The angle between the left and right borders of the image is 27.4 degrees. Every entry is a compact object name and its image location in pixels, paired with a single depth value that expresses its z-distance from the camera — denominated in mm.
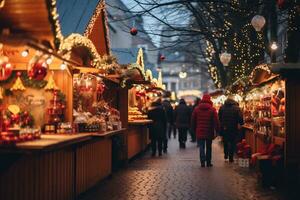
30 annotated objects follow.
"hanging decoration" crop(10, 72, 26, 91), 11742
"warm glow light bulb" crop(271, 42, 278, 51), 20750
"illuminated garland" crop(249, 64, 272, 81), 14414
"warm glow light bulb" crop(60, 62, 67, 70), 11672
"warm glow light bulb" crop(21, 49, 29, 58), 10092
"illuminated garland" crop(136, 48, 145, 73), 29397
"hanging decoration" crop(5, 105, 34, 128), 9810
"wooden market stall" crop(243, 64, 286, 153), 15031
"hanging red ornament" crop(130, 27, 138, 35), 19453
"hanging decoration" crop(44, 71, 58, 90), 12094
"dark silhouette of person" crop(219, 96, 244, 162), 20375
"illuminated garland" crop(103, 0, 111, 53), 20755
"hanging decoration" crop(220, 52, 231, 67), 26125
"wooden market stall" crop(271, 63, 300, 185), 13703
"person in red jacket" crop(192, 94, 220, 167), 18625
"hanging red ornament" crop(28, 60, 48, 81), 10031
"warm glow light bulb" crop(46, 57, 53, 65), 10668
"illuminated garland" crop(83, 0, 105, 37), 17828
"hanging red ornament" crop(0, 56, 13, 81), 10050
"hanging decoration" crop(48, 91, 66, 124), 12094
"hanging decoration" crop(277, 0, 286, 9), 13031
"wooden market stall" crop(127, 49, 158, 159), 19698
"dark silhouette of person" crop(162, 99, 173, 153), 29383
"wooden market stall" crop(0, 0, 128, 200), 8797
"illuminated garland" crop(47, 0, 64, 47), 8875
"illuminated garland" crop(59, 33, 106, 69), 11398
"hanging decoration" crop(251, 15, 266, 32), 17672
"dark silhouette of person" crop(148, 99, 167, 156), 22750
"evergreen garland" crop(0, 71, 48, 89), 11820
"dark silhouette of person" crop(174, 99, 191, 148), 27703
